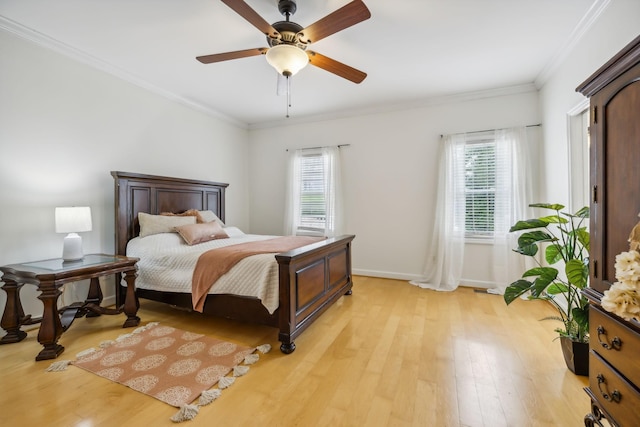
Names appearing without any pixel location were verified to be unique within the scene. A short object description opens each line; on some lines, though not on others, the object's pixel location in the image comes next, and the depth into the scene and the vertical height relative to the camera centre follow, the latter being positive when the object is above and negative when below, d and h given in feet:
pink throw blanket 7.75 -1.54
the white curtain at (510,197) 11.35 +0.45
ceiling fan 5.51 +4.03
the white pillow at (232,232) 12.69 -0.98
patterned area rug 5.36 -3.54
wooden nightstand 6.63 -2.07
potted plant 5.82 -1.66
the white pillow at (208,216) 12.35 -0.22
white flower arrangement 2.58 -0.80
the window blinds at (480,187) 12.10 +0.98
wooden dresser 3.16 -0.12
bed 6.98 -1.79
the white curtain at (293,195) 15.66 +0.89
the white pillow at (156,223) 10.17 -0.45
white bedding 7.16 -1.71
